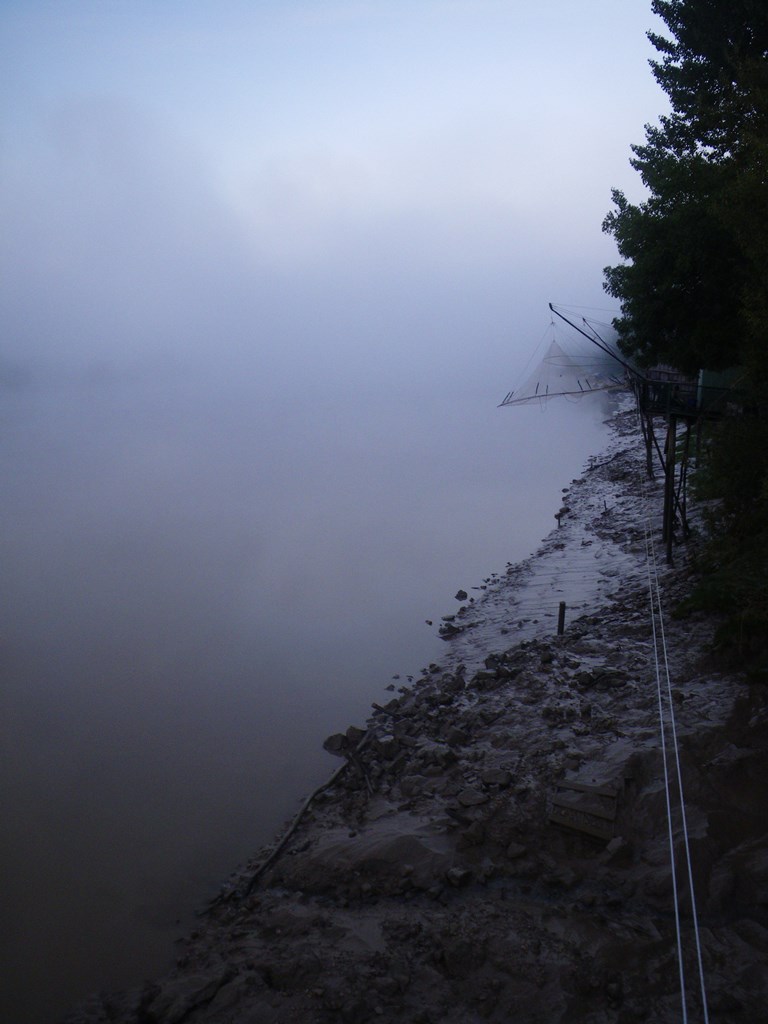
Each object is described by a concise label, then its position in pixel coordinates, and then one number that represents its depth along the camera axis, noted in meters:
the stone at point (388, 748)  10.13
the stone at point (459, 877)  7.25
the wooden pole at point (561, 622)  13.57
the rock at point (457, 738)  10.14
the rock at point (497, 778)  8.74
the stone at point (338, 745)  11.04
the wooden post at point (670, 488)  15.60
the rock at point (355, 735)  11.06
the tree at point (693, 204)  13.50
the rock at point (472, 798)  8.45
